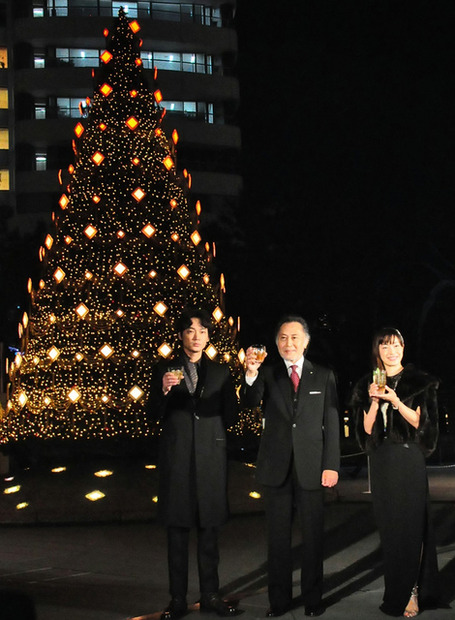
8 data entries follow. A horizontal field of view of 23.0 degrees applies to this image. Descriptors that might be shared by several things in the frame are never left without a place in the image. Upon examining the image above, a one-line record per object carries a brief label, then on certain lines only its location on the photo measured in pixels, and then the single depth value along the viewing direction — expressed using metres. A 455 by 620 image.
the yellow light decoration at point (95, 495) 14.19
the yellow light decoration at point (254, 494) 14.60
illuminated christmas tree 15.23
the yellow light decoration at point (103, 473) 14.84
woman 7.14
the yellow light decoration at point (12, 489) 14.62
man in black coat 7.45
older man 7.28
